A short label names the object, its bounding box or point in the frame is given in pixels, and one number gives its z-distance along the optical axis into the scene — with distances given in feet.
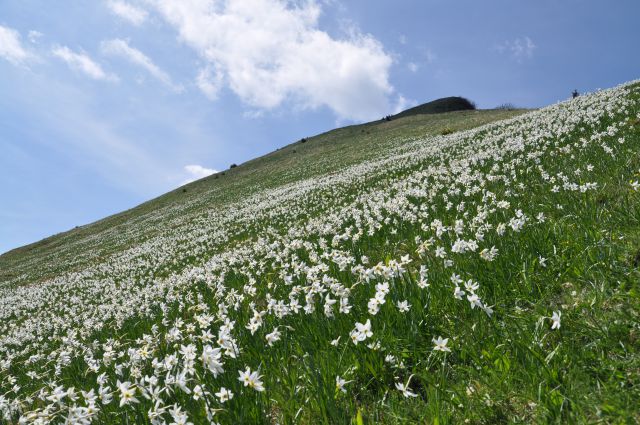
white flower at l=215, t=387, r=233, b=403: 9.41
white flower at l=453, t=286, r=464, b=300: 10.99
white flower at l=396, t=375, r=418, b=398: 8.64
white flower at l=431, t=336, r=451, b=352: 9.48
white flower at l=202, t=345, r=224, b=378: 9.66
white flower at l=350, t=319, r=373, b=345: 10.59
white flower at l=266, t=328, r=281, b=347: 12.19
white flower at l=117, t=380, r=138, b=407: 9.70
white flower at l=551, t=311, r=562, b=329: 8.74
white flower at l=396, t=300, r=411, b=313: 12.15
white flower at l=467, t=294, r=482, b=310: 10.28
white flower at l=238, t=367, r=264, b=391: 9.74
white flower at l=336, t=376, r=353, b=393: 9.49
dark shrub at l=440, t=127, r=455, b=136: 128.82
